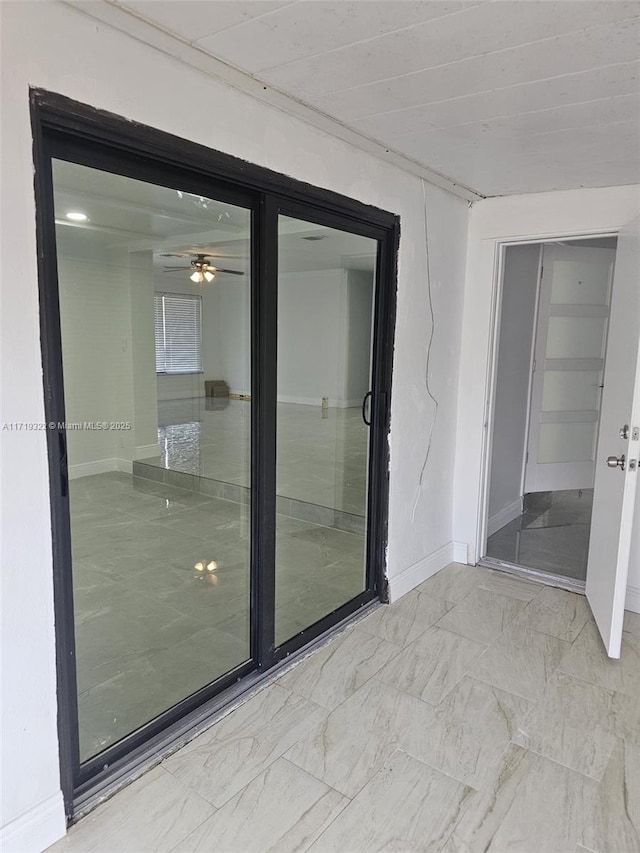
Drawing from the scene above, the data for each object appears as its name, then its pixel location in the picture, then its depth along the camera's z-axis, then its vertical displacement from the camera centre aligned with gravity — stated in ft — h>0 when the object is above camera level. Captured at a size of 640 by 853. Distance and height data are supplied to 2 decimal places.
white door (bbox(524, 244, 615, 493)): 14.92 -0.45
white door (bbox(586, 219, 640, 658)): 7.93 -1.53
